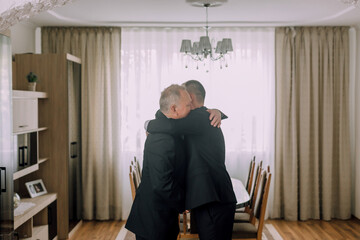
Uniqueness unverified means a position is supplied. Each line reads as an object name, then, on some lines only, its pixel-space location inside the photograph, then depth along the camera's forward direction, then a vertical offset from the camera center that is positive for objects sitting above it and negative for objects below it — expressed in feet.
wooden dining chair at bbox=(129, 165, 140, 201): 11.96 -2.12
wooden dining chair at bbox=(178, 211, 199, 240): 11.54 -3.61
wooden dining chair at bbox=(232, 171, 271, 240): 11.27 -3.33
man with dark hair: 8.66 -1.41
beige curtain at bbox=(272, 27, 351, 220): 17.85 -0.30
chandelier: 12.81 +2.06
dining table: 11.74 -2.65
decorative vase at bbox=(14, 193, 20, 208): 12.82 -2.88
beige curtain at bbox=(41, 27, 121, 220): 17.84 +0.54
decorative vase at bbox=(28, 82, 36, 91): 14.33 +0.90
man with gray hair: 8.50 -1.49
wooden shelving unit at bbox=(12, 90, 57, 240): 12.73 -1.85
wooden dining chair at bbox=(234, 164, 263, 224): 12.44 -3.37
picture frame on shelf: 14.62 -2.85
